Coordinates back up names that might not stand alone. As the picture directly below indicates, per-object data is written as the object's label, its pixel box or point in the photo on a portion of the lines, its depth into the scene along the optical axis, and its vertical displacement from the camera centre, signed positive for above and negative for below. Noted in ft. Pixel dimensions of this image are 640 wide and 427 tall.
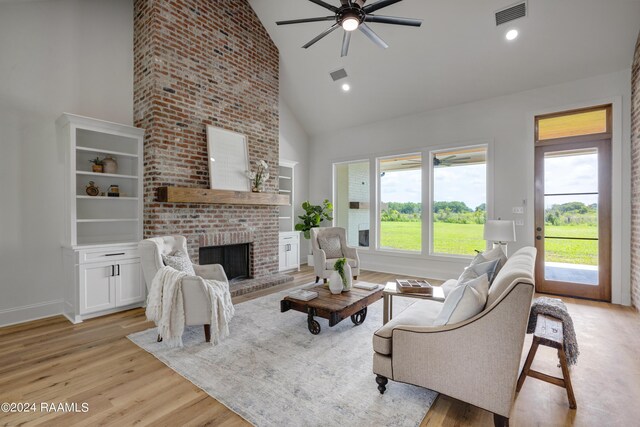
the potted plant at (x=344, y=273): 10.69 -2.18
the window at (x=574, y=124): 13.61 +4.18
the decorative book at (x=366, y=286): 11.11 -2.80
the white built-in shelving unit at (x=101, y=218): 11.21 -0.26
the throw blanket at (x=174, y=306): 8.75 -2.83
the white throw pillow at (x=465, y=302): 5.60 -1.71
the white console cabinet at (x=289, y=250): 19.13 -2.50
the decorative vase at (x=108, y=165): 12.62 +2.00
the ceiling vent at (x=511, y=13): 11.91 +8.07
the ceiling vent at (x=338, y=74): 17.57 +8.19
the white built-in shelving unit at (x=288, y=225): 19.29 -0.94
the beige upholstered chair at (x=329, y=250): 15.65 -2.11
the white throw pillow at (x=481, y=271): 8.13 -1.64
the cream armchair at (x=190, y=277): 8.93 -2.13
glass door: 13.52 -0.19
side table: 8.71 -2.46
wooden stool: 6.03 -2.94
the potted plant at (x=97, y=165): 12.31 +1.92
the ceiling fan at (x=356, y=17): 9.43 +6.35
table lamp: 12.77 -0.82
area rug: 6.03 -4.02
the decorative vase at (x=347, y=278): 10.73 -2.36
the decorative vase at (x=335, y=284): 10.51 -2.52
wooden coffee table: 9.12 -2.97
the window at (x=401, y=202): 18.98 +0.63
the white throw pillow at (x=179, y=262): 9.95 -1.70
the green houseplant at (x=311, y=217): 20.75 -0.35
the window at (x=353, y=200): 21.30 +0.87
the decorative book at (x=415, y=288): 9.04 -2.33
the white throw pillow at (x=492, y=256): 9.31 -1.38
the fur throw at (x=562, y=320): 6.63 -2.46
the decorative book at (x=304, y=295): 9.98 -2.85
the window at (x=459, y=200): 16.85 +0.69
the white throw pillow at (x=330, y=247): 16.62 -1.94
